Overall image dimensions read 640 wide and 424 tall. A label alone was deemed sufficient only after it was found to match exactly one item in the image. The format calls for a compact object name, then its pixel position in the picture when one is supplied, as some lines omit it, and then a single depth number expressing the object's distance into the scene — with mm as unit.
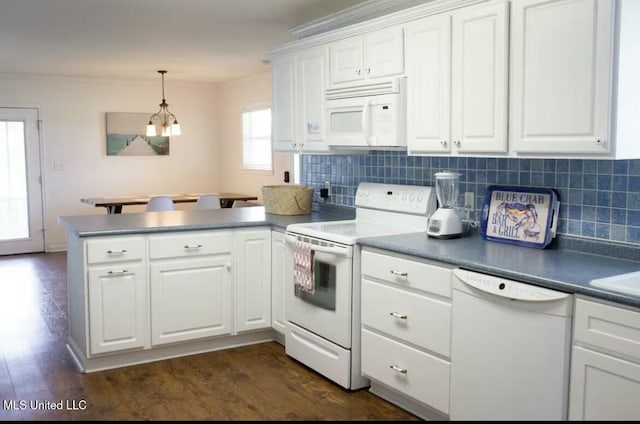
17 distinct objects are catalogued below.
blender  3225
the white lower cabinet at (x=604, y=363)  2064
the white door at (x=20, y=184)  7988
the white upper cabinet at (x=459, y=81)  2883
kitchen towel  3564
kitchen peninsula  3652
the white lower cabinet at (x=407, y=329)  2826
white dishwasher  2295
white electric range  3342
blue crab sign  2998
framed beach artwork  8562
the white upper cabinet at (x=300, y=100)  4176
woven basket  4414
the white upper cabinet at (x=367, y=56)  3494
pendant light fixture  7426
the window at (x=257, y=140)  8016
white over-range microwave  3467
